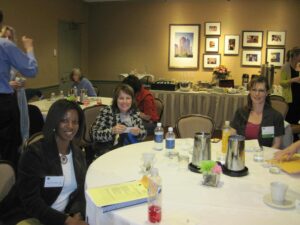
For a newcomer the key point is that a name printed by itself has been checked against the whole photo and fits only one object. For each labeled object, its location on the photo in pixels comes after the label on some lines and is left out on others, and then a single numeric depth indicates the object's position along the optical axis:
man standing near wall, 3.02
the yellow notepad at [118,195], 1.51
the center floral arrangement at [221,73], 6.86
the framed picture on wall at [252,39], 7.34
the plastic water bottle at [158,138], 2.60
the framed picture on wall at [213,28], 7.48
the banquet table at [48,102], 4.27
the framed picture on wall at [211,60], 7.61
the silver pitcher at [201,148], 2.01
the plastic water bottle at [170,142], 2.51
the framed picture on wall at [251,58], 7.41
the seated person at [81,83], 5.51
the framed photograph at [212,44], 7.55
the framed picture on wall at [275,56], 7.31
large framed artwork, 7.65
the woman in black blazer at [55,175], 1.77
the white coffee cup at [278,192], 1.55
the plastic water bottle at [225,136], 2.44
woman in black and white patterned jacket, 2.98
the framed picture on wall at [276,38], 7.26
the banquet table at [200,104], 6.14
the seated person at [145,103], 4.11
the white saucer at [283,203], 1.54
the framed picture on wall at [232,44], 7.46
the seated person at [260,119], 2.84
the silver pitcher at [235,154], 1.91
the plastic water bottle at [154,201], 1.40
